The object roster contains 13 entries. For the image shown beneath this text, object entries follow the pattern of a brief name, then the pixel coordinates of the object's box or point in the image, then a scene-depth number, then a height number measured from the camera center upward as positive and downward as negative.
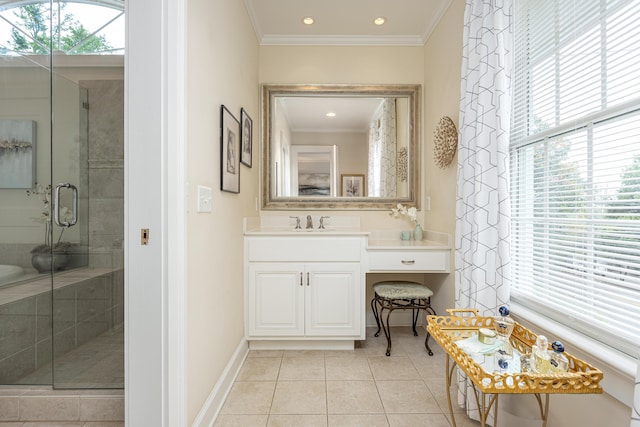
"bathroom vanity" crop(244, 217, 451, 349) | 2.43 -0.57
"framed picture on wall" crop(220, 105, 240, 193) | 1.82 +0.38
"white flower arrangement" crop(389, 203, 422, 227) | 2.90 -0.01
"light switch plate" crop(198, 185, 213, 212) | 1.49 +0.06
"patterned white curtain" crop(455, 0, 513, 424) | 1.52 +0.26
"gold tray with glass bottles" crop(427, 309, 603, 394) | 0.95 -0.53
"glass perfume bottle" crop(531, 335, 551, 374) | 1.04 -0.50
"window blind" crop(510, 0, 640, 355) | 1.05 +0.19
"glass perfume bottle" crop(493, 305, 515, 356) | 1.22 -0.46
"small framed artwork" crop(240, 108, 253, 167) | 2.27 +0.57
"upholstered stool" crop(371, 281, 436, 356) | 2.40 -0.64
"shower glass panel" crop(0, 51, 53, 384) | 2.10 +0.26
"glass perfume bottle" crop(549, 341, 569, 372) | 1.02 -0.50
